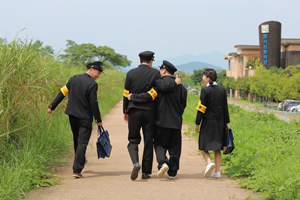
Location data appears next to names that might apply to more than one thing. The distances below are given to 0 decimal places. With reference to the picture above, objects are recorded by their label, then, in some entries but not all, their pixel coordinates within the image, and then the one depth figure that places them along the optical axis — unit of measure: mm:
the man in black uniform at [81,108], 5688
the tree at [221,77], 104688
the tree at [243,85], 74000
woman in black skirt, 5820
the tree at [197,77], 151900
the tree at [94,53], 64938
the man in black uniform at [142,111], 5566
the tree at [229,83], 87062
